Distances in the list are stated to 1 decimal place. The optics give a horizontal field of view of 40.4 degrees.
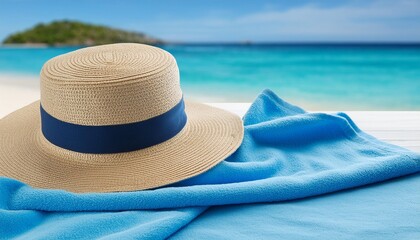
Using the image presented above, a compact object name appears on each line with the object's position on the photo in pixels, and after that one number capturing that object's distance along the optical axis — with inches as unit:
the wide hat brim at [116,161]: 45.0
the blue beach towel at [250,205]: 39.0
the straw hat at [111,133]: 45.7
